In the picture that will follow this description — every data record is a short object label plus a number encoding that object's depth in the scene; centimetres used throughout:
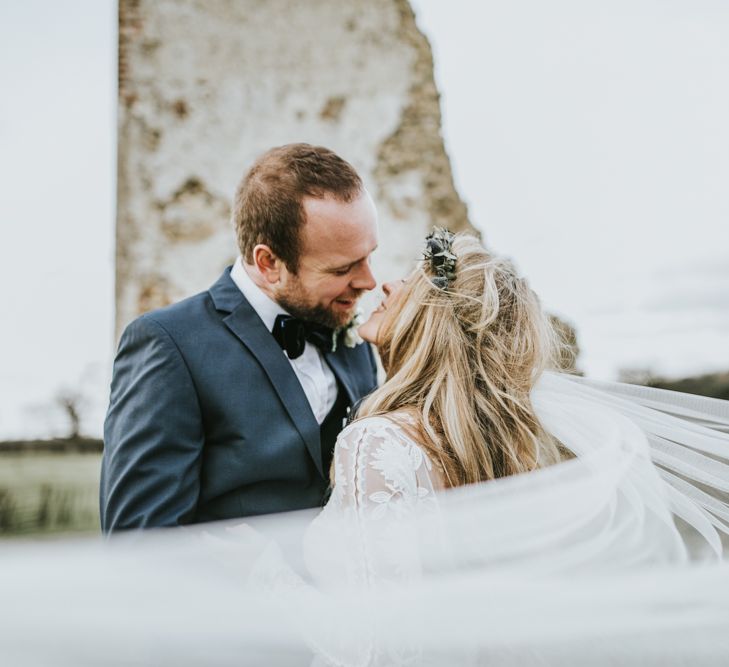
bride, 107
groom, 179
